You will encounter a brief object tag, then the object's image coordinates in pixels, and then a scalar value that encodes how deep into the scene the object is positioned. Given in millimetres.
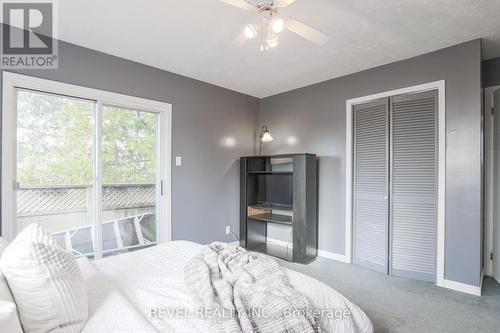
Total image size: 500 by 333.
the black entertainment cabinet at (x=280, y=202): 3414
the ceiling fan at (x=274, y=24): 1592
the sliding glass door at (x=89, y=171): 2467
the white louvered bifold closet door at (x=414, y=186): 2768
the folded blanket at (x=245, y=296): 1096
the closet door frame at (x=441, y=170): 2666
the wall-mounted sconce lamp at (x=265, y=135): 3878
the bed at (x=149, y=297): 1095
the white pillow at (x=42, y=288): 1021
